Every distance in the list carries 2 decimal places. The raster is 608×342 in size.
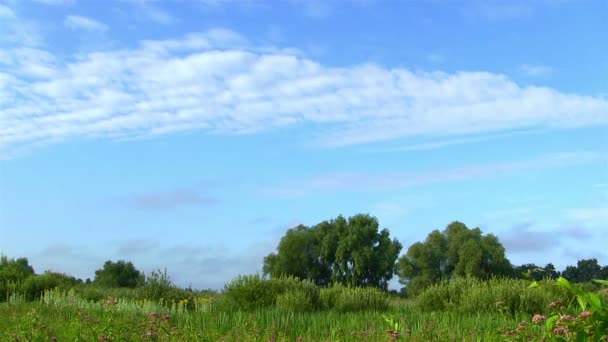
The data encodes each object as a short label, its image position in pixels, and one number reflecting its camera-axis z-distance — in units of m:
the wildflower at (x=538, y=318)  5.75
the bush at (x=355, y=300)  15.82
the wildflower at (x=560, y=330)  5.49
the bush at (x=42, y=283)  23.34
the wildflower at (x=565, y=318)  5.29
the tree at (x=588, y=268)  50.28
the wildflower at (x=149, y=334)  7.63
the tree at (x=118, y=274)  45.09
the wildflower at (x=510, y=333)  6.59
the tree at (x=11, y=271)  25.07
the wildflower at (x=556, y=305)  5.88
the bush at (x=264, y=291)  15.91
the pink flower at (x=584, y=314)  5.08
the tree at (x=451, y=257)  38.50
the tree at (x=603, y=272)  47.17
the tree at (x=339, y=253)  38.97
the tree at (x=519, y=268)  40.24
